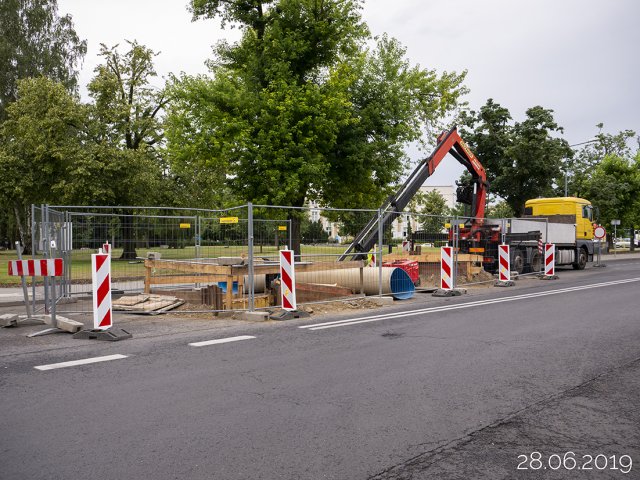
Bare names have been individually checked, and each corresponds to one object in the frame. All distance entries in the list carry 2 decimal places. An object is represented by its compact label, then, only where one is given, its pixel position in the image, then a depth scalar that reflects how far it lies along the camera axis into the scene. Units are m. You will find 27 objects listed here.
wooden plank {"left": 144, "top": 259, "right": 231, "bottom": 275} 10.28
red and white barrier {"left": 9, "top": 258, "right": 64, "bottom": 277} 8.48
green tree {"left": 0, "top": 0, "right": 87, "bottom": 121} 37.81
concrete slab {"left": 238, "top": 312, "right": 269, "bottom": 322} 9.76
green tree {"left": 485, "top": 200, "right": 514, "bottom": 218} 78.89
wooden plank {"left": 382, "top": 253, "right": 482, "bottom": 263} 16.39
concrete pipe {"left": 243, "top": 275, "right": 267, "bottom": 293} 12.36
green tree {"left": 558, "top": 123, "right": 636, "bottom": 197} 54.62
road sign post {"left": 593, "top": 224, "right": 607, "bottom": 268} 26.89
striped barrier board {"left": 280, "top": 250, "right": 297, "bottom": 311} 10.00
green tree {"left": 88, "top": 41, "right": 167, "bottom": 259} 28.97
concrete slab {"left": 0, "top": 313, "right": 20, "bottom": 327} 9.06
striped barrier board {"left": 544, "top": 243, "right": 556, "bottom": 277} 20.19
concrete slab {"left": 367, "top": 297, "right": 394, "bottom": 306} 12.30
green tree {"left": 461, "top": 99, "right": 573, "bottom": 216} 37.88
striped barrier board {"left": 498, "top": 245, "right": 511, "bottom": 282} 17.44
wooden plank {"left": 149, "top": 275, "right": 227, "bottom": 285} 11.04
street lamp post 38.53
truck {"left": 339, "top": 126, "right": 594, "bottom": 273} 17.14
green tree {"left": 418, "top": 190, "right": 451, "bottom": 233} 71.81
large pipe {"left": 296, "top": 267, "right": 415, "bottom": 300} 12.16
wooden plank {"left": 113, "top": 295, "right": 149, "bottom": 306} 11.29
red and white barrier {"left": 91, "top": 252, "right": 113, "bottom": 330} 7.97
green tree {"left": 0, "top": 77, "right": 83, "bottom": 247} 29.44
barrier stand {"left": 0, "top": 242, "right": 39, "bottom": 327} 9.07
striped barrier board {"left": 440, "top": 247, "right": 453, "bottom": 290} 14.12
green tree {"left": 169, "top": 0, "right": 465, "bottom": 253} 19.80
